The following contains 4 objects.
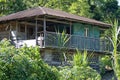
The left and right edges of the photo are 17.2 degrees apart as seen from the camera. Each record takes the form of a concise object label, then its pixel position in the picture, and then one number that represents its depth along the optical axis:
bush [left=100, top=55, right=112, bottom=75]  30.66
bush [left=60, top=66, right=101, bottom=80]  15.25
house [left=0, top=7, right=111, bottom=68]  27.00
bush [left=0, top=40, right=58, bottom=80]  11.25
